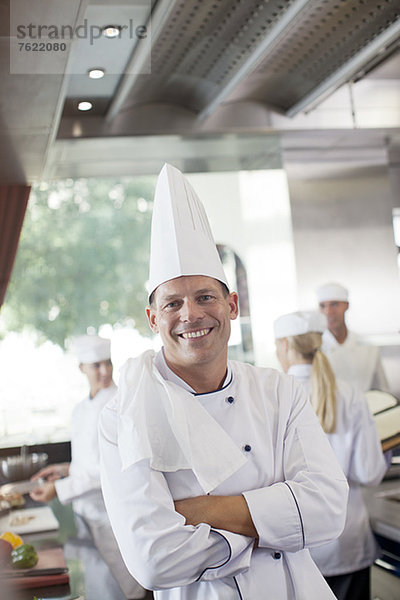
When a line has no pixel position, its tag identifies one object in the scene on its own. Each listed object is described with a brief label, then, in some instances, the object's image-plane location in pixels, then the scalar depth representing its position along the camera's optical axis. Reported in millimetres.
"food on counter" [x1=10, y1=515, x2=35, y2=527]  1952
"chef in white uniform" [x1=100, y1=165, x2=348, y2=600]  1055
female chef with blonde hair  2037
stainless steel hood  1722
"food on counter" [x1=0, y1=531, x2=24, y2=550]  1535
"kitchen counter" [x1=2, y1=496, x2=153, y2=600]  1299
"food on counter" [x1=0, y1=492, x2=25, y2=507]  2250
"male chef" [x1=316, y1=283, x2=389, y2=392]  2668
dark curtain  2828
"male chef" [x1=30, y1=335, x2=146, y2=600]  1783
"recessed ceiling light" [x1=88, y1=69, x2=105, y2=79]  2104
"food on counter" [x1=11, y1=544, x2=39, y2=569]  1428
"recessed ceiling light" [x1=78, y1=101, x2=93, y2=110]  2410
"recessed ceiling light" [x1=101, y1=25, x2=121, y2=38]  1823
